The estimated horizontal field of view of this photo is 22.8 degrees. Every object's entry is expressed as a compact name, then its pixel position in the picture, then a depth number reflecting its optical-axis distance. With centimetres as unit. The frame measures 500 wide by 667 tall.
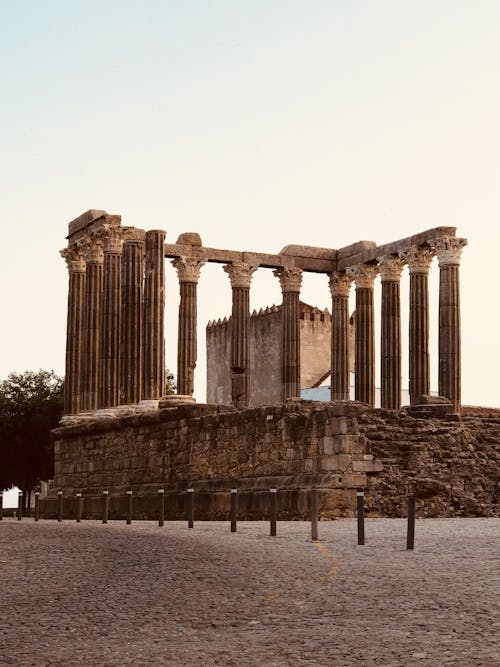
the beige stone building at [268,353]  5169
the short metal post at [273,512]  1811
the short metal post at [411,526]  1484
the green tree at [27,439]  5609
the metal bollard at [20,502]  3341
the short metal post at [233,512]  1947
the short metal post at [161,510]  2226
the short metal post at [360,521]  1569
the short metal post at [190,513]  2130
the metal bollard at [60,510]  2761
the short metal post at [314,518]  1678
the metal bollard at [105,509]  2441
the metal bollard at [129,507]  2368
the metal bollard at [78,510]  2655
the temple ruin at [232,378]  2439
